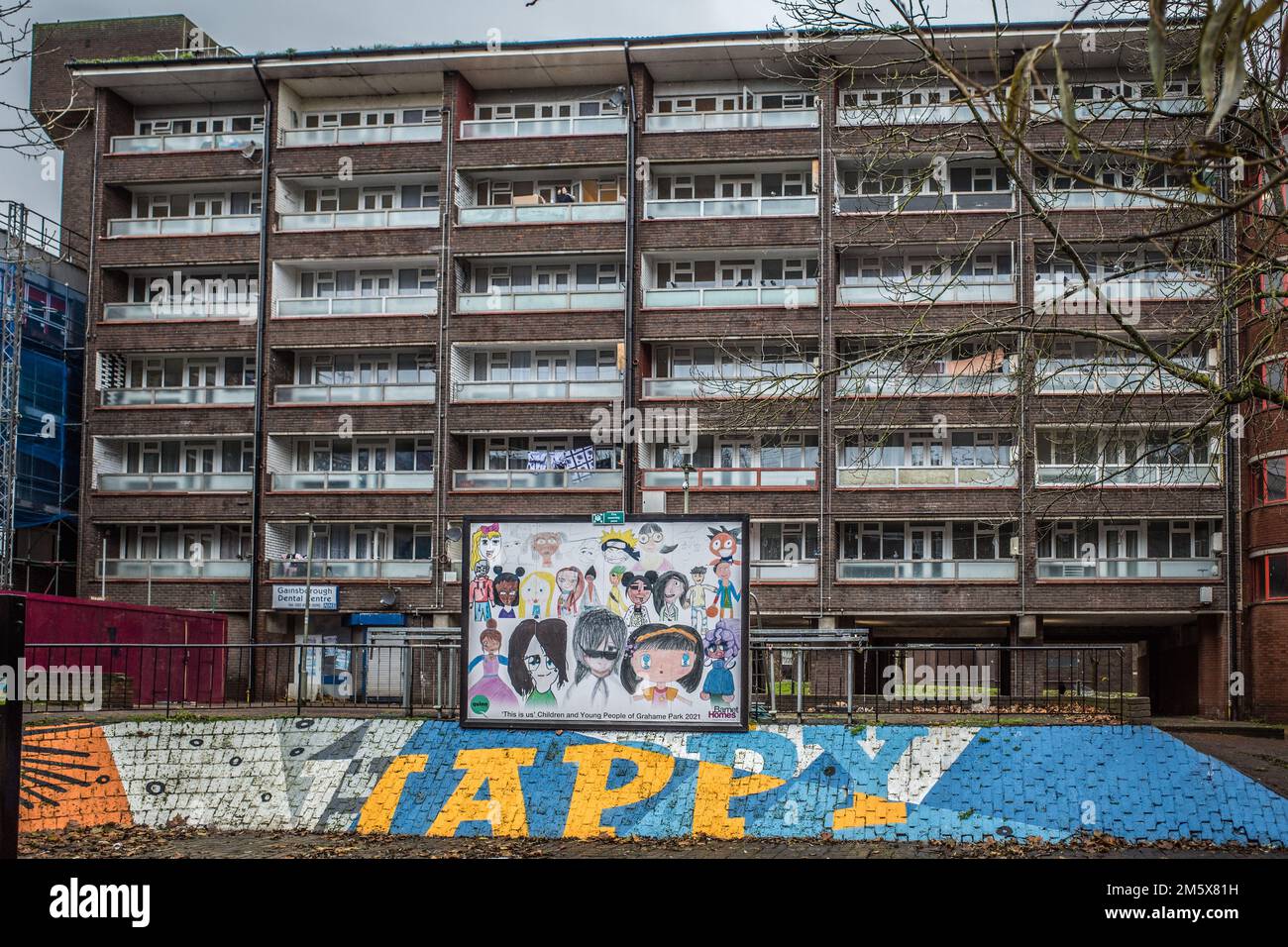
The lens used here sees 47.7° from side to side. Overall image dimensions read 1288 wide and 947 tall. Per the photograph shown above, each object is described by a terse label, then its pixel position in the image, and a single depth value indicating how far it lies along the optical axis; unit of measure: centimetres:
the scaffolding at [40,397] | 5116
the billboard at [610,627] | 1958
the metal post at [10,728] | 852
